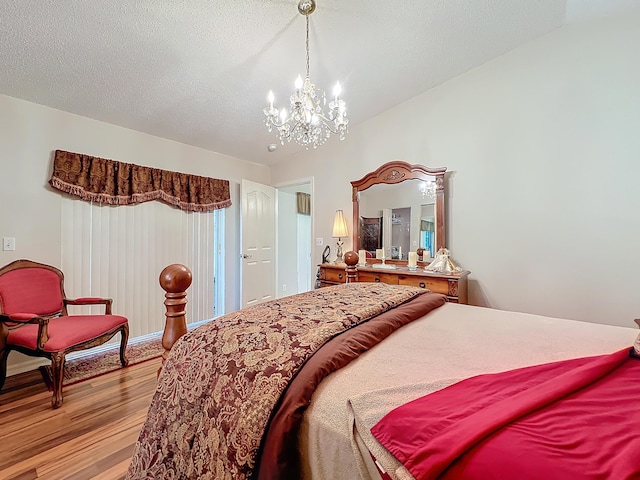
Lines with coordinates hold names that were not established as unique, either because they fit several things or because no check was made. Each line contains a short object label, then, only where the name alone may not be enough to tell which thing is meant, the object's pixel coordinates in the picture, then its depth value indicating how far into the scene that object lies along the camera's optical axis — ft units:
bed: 2.41
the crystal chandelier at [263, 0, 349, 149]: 6.69
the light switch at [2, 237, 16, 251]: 7.97
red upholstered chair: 6.73
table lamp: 12.06
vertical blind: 9.32
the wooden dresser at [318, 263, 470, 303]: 8.61
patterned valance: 8.87
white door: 13.28
